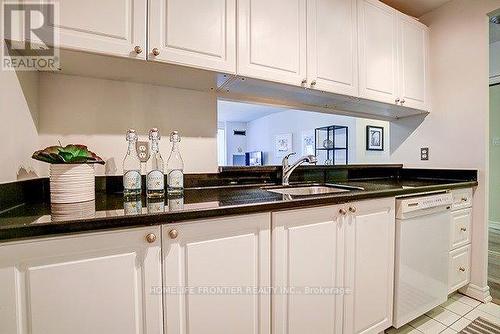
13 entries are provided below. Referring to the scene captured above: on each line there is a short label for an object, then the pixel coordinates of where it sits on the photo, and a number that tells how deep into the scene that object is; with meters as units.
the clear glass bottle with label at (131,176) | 1.00
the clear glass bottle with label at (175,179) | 1.10
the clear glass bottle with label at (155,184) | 1.01
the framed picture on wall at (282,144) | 4.44
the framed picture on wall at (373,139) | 3.21
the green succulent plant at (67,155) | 0.85
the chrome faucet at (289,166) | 1.58
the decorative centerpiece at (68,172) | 0.87
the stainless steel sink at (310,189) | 1.50
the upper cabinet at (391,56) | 1.58
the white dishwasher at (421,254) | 1.31
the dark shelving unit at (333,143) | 3.42
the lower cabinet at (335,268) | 0.99
